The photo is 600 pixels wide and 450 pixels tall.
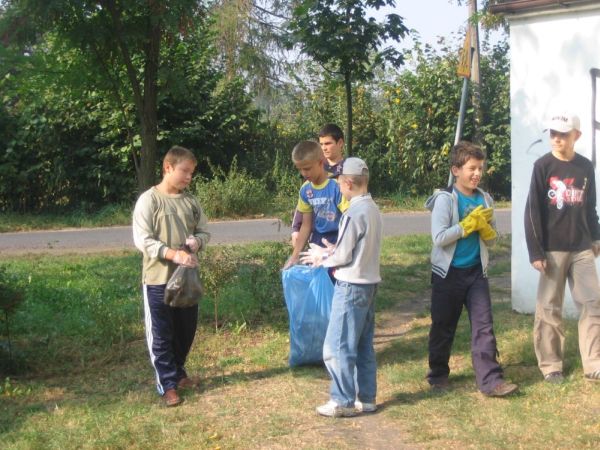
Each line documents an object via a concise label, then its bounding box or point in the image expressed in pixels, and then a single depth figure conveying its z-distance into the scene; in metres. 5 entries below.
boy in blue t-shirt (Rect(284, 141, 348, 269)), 5.94
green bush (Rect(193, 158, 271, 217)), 18.00
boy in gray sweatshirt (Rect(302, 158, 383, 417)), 5.07
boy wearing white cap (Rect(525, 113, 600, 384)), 5.54
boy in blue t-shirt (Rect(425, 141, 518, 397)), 5.31
